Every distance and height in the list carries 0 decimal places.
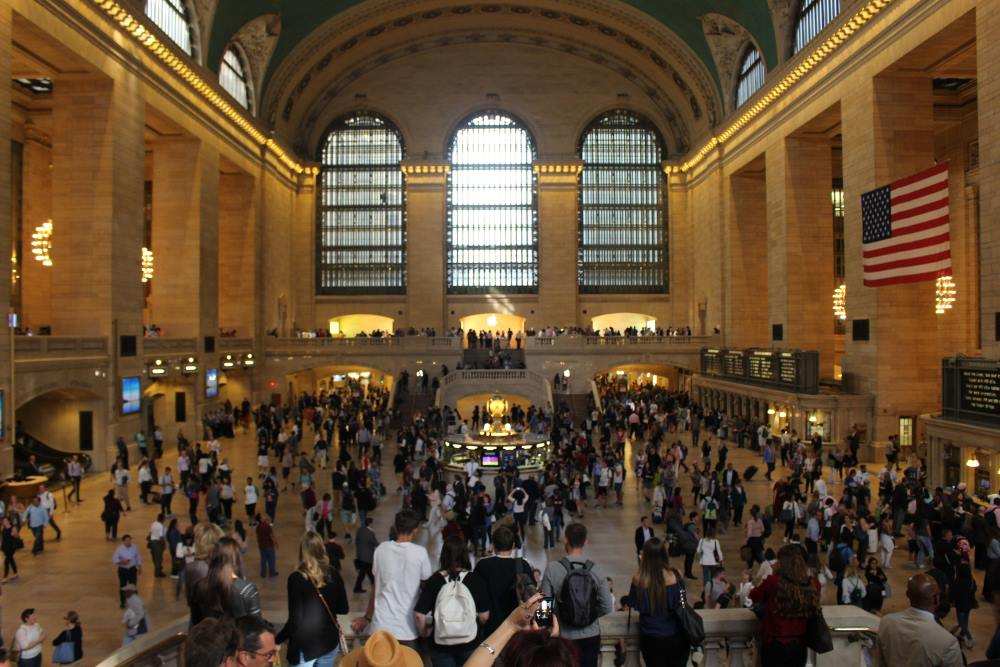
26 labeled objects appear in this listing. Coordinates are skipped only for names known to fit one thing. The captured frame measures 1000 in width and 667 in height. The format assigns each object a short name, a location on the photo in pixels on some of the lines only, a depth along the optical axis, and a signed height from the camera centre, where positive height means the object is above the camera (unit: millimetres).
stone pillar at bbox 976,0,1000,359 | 16516 +3489
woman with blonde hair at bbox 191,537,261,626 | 4344 -1373
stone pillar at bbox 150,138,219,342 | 28125 +3578
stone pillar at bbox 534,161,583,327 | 43094 +4903
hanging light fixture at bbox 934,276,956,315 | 23906 +1224
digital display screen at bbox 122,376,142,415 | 21906 -1514
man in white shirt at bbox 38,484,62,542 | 14058 -2845
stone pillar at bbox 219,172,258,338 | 34625 +3689
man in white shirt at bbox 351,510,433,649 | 4535 -1394
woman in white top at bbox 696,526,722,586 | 10273 -2801
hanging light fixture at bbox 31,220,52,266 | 21516 +2545
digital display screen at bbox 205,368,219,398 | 28938 -1580
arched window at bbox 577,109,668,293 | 43875 +6891
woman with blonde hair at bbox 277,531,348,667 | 4387 -1524
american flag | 17891 +2440
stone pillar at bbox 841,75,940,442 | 21812 +802
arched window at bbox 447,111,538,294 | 43688 +6910
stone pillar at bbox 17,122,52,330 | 27875 +4397
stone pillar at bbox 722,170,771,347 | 34469 +3065
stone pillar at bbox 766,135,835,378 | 28125 +3246
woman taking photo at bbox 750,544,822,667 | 4223 -1436
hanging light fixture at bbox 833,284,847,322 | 30089 +1311
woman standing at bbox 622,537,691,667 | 4348 -1481
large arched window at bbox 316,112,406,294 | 43656 +6937
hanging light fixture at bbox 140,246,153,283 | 26302 +2474
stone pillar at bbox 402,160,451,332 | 43000 +4792
